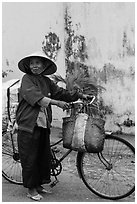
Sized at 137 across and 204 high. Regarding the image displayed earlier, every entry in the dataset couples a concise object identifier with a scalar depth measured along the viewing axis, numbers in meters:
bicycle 4.20
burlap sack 3.93
